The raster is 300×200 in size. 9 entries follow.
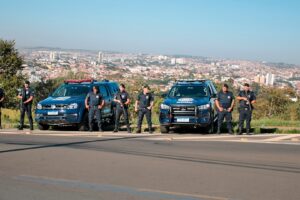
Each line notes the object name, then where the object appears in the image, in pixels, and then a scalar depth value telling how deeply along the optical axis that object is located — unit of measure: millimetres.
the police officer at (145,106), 16312
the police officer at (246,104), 15367
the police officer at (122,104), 16562
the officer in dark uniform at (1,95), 17984
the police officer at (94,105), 16500
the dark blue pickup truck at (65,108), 16562
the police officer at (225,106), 15563
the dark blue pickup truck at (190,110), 15586
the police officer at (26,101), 17078
